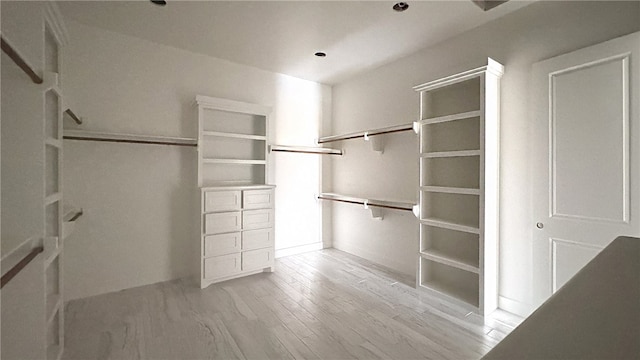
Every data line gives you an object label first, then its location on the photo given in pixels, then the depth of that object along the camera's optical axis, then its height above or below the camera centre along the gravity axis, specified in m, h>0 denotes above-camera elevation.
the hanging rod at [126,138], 2.35 +0.37
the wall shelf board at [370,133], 2.82 +0.54
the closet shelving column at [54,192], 1.70 -0.09
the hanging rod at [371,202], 2.90 -0.27
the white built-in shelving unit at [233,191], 2.95 -0.14
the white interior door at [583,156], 1.76 +0.17
